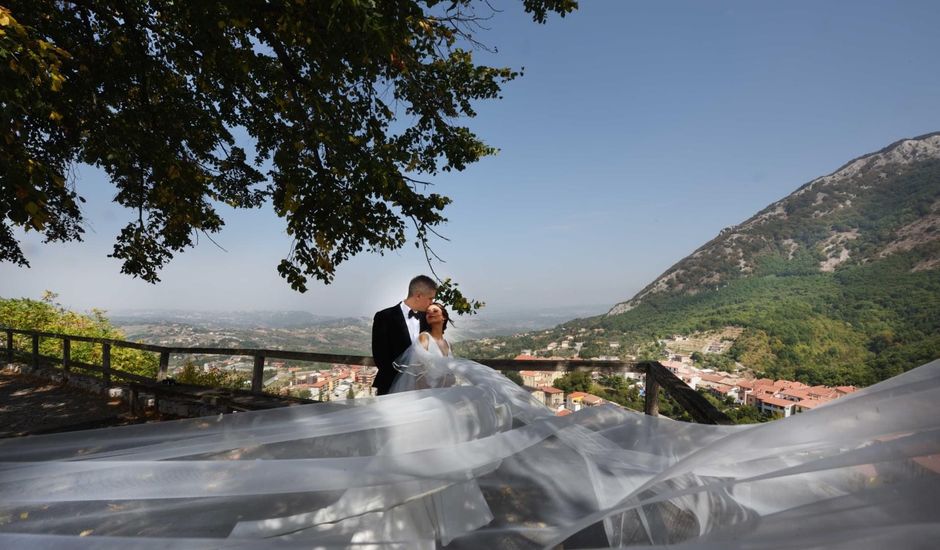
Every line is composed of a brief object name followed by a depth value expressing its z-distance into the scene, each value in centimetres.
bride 278
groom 300
